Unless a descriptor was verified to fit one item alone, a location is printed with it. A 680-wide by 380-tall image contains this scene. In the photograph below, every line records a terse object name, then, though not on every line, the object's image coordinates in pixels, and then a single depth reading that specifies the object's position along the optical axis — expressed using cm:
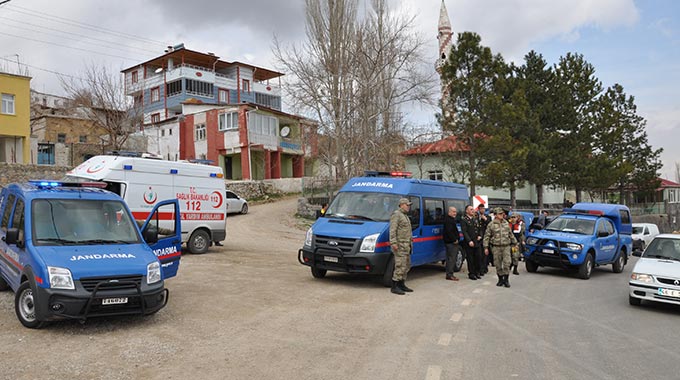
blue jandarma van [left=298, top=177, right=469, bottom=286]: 1105
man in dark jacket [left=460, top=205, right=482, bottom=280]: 1324
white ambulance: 1432
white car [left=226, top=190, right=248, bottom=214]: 2911
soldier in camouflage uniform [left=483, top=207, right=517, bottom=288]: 1268
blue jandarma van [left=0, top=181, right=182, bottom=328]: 679
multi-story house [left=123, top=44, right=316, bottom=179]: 4241
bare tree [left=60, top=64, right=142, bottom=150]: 3669
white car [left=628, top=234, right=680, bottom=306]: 955
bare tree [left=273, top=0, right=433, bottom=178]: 2912
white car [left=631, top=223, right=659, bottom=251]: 2995
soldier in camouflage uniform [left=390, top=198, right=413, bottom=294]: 1074
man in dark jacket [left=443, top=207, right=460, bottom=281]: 1285
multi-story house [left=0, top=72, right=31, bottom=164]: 3381
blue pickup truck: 1442
